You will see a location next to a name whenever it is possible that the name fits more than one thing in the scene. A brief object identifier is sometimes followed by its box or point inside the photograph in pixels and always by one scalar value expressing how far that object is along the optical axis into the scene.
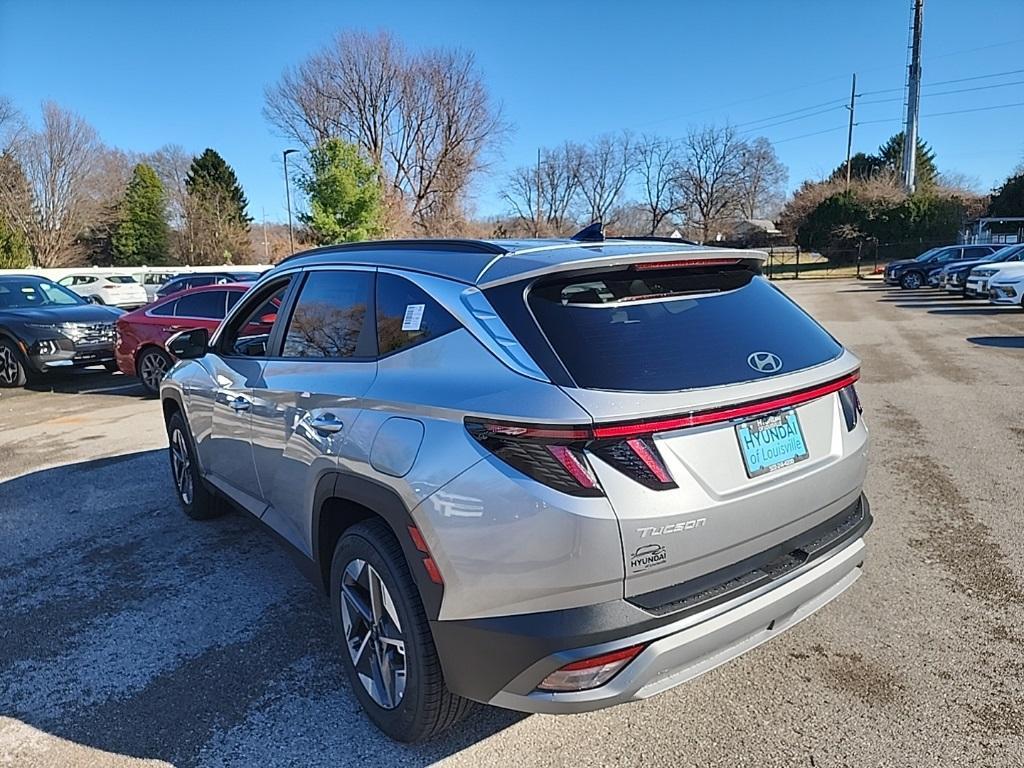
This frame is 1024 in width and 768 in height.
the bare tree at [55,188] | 43.25
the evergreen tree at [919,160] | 53.72
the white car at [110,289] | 24.11
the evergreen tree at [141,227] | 49.06
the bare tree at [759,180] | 70.75
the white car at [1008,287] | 17.26
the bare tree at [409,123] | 47.56
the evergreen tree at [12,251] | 38.22
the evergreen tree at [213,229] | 48.16
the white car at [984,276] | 18.30
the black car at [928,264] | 27.44
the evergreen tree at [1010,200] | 46.90
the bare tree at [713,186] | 69.38
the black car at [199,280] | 16.48
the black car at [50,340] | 10.77
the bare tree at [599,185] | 69.38
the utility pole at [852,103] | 55.63
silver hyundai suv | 2.06
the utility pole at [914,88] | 43.97
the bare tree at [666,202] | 69.12
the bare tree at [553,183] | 68.56
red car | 9.92
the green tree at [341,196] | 36.50
